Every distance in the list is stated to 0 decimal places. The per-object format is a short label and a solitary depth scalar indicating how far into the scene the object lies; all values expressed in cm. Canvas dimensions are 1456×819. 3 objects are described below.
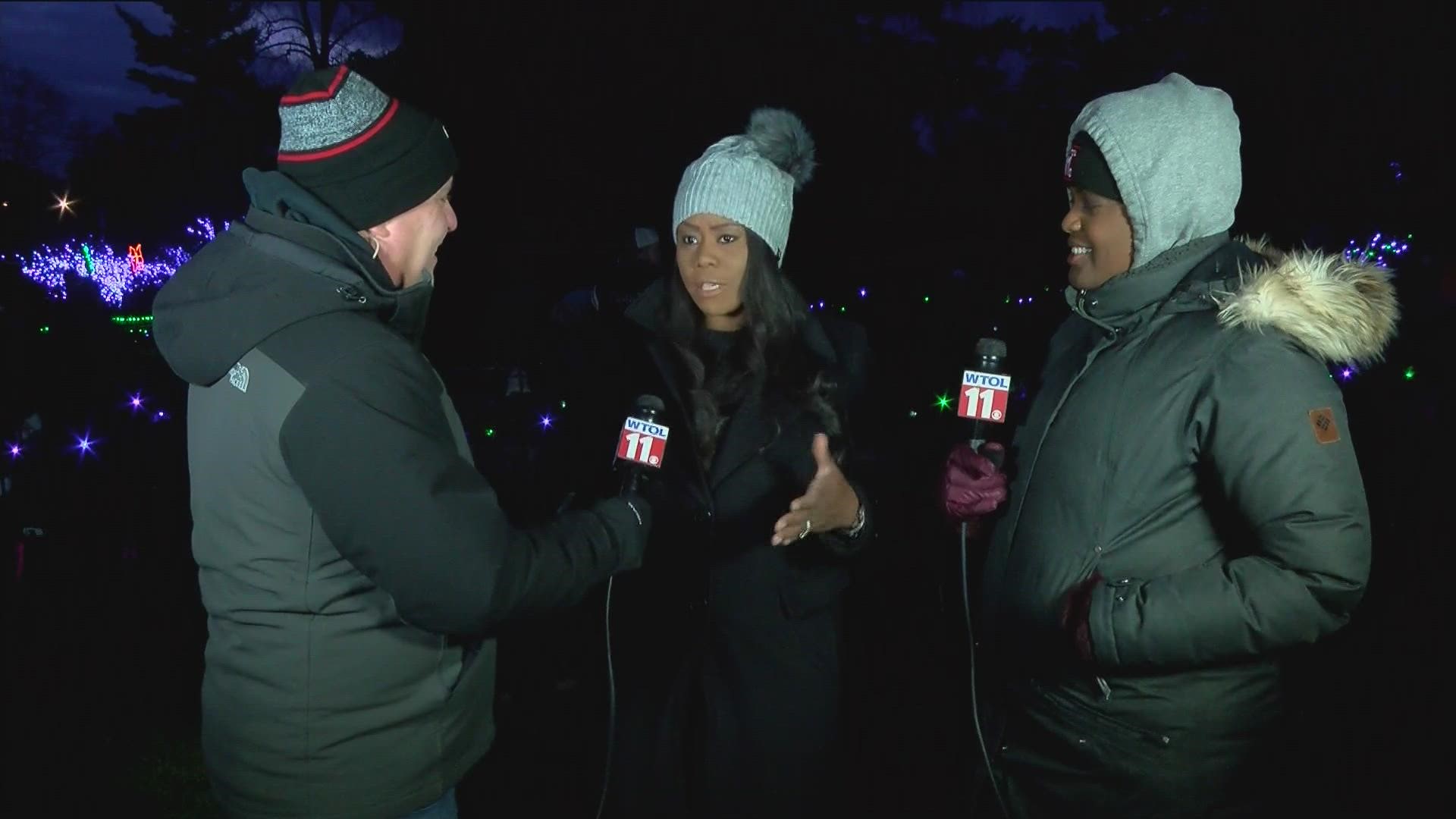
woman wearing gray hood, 180
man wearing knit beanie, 167
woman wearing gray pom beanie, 265
